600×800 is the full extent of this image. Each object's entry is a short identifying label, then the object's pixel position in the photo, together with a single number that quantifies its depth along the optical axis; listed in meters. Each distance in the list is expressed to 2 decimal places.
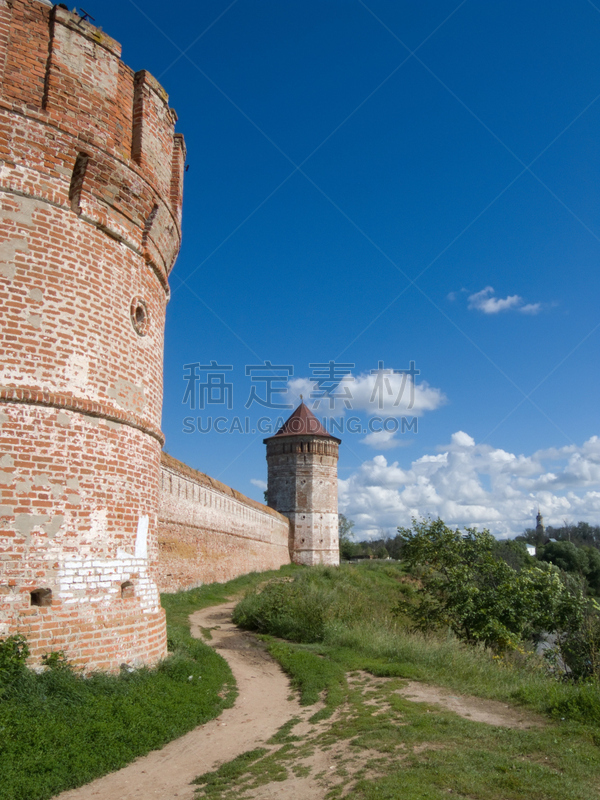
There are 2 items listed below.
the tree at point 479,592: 11.29
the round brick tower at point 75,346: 5.95
